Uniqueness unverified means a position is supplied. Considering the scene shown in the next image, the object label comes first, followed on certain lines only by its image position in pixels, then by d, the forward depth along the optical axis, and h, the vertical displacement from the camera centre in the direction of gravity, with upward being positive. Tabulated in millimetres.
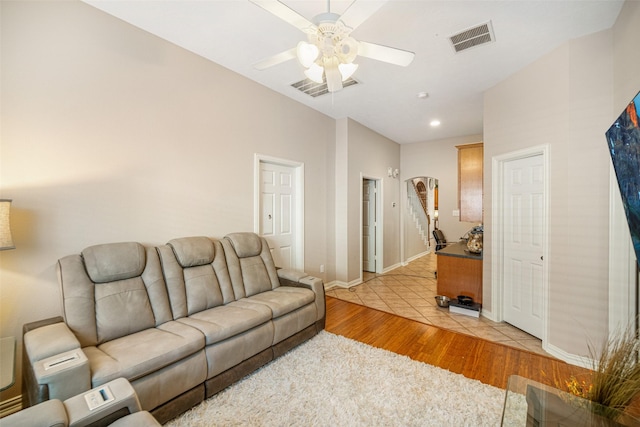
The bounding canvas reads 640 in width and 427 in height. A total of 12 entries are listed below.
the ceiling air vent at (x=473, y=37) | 2342 +1638
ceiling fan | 1500 +1108
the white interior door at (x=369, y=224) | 5766 -225
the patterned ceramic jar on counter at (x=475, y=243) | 3774 -414
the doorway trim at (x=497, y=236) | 3281 -269
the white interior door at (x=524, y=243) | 2867 -331
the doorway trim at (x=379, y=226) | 5688 -261
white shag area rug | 1726 -1327
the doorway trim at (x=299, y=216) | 4133 -38
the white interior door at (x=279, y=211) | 3693 +37
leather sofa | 1478 -828
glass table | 1140 -952
